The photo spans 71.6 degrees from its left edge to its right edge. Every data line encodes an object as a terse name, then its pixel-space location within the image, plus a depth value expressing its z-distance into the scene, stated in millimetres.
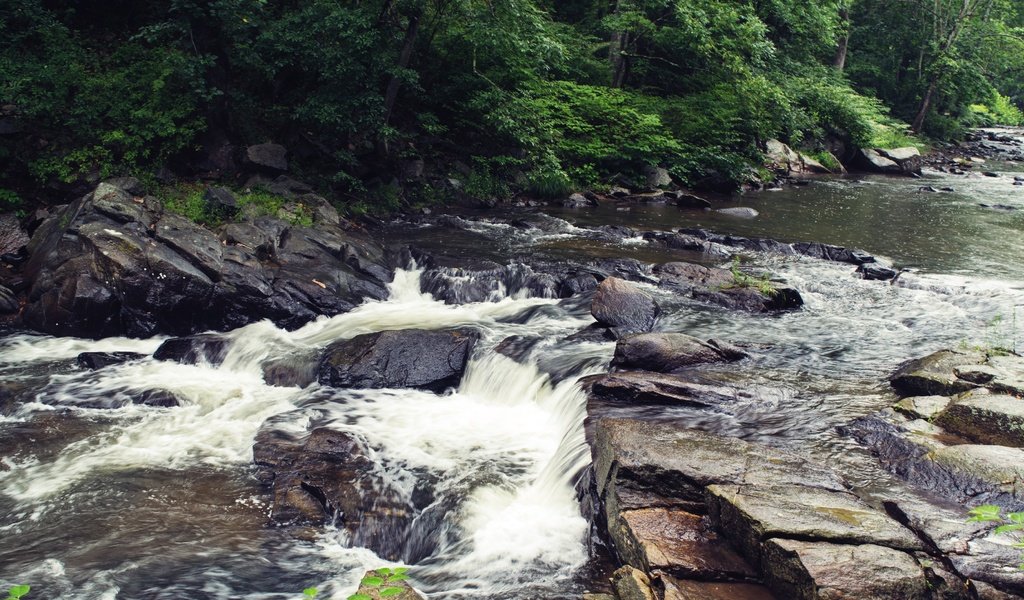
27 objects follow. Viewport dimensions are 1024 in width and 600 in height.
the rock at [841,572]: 4164
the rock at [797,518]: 4664
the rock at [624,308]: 10375
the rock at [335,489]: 6438
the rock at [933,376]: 7473
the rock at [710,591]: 4547
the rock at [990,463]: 5352
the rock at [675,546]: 4797
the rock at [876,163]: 29203
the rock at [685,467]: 5625
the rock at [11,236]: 12352
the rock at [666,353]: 8727
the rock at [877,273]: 13219
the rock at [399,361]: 9414
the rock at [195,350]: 10219
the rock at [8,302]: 11031
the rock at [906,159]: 29219
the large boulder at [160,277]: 10789
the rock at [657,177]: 21672
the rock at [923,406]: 6929
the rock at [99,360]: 9734
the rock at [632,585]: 4625
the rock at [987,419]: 6180
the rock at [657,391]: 7727
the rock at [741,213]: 18953
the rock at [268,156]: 15492
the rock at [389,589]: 3492
